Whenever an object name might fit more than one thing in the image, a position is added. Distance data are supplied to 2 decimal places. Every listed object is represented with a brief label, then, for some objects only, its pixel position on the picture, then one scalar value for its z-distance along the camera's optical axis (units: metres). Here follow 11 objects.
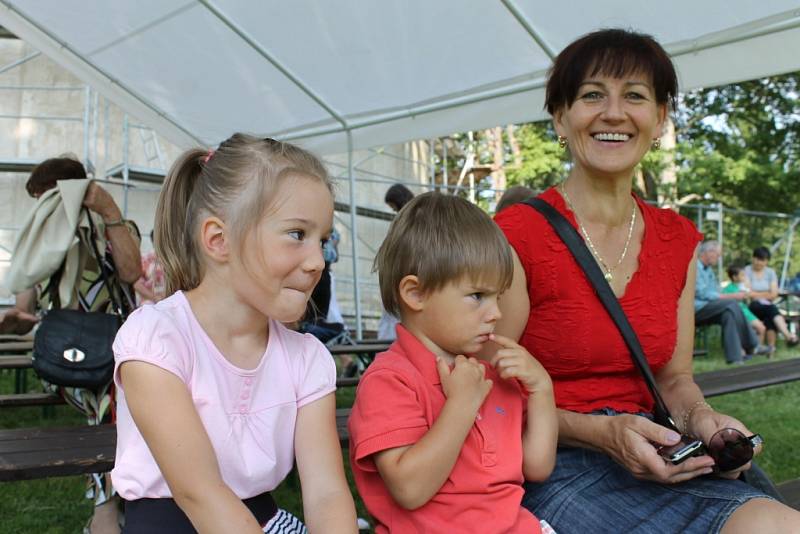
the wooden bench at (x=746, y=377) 3.47
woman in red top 1.64
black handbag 2.91
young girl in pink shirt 1.34
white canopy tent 4.32
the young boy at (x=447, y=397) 1.49
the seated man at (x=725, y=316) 9.41
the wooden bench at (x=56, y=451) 1.86
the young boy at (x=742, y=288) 11.53
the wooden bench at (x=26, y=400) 3.59
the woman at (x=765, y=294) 11.60
